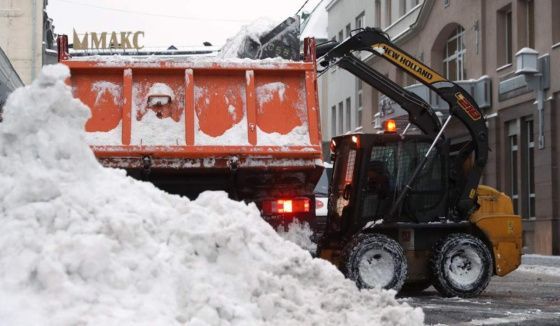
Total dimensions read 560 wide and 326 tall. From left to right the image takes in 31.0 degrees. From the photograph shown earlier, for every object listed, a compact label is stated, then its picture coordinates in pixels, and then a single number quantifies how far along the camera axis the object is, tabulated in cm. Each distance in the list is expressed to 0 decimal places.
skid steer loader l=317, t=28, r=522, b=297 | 1218
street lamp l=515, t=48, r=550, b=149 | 2448
